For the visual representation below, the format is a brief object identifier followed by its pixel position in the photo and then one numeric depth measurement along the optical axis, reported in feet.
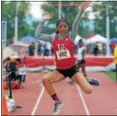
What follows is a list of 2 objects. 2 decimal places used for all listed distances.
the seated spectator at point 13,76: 38.83
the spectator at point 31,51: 89.52
